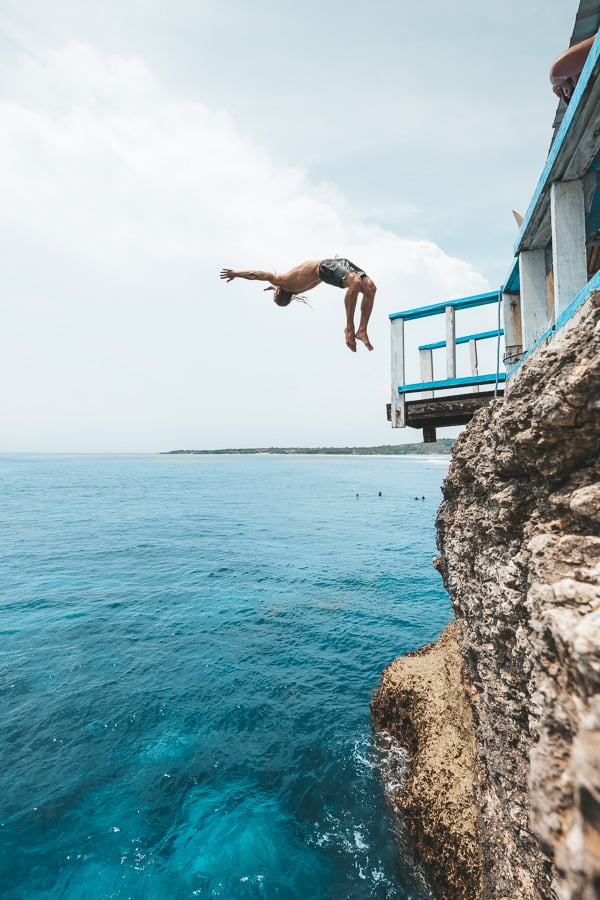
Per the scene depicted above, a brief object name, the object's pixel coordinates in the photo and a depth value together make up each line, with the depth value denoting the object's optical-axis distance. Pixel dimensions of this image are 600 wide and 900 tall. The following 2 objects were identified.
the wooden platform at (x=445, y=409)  7.62
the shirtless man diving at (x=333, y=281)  5.07
